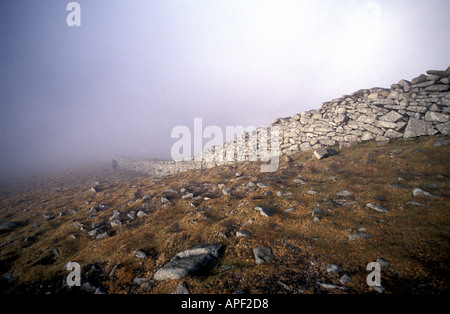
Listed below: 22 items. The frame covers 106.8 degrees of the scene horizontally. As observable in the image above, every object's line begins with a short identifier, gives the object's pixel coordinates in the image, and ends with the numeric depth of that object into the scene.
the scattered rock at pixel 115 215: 8.93
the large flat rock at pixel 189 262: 4.37
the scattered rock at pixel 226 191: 9.80
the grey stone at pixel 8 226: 9.83
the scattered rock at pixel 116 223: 8.21
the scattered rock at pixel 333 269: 3.76
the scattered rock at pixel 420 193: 6.27
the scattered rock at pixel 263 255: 4.44
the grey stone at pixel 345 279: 3.47
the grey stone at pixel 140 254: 5.42
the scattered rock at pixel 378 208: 5.86
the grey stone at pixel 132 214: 8.79
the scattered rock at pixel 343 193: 7.49
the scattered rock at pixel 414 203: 5.85
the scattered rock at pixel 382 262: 3.71
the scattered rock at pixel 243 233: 5.60
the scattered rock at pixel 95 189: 16.13
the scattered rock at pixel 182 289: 3.79
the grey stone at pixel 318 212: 6.29
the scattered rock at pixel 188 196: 10.24
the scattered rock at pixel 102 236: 7.29
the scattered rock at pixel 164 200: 9.98
